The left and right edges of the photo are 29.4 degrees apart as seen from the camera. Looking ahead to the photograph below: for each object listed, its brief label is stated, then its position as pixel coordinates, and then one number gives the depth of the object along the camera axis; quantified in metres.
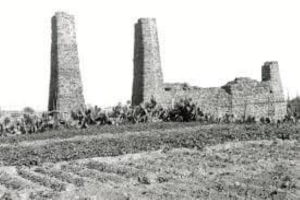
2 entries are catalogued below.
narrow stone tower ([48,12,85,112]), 25.84
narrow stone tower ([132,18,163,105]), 27.98
